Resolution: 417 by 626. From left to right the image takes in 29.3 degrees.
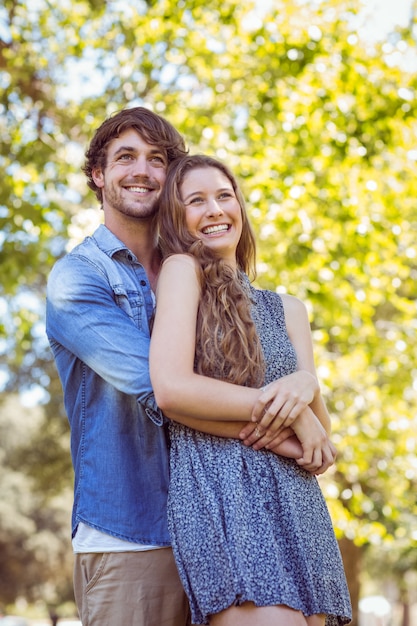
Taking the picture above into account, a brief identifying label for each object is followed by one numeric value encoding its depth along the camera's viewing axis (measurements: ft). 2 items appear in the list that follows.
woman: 7.25
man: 8.15
